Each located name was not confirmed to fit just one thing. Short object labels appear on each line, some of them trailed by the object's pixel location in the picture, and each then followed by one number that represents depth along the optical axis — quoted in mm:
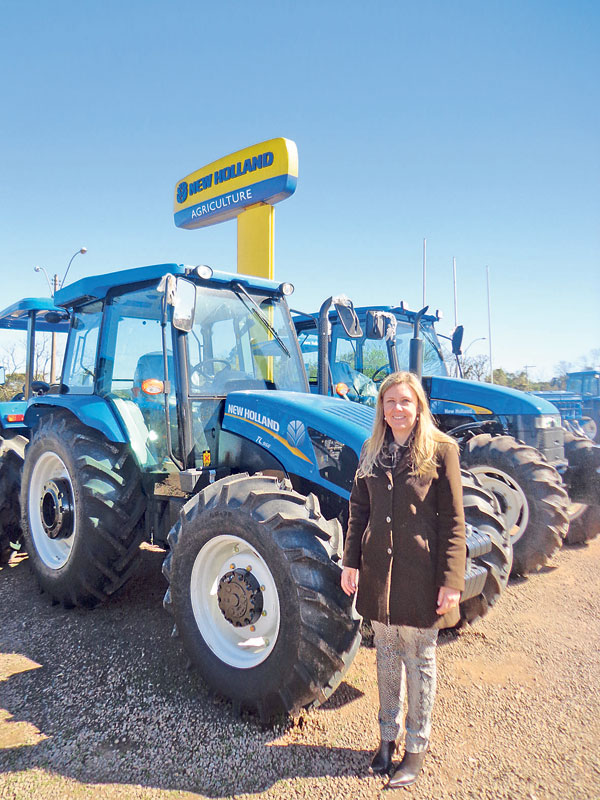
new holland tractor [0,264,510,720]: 2572
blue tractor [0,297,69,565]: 5012
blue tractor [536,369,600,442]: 11801
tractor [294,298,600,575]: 4844
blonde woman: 2264
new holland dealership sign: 7008
